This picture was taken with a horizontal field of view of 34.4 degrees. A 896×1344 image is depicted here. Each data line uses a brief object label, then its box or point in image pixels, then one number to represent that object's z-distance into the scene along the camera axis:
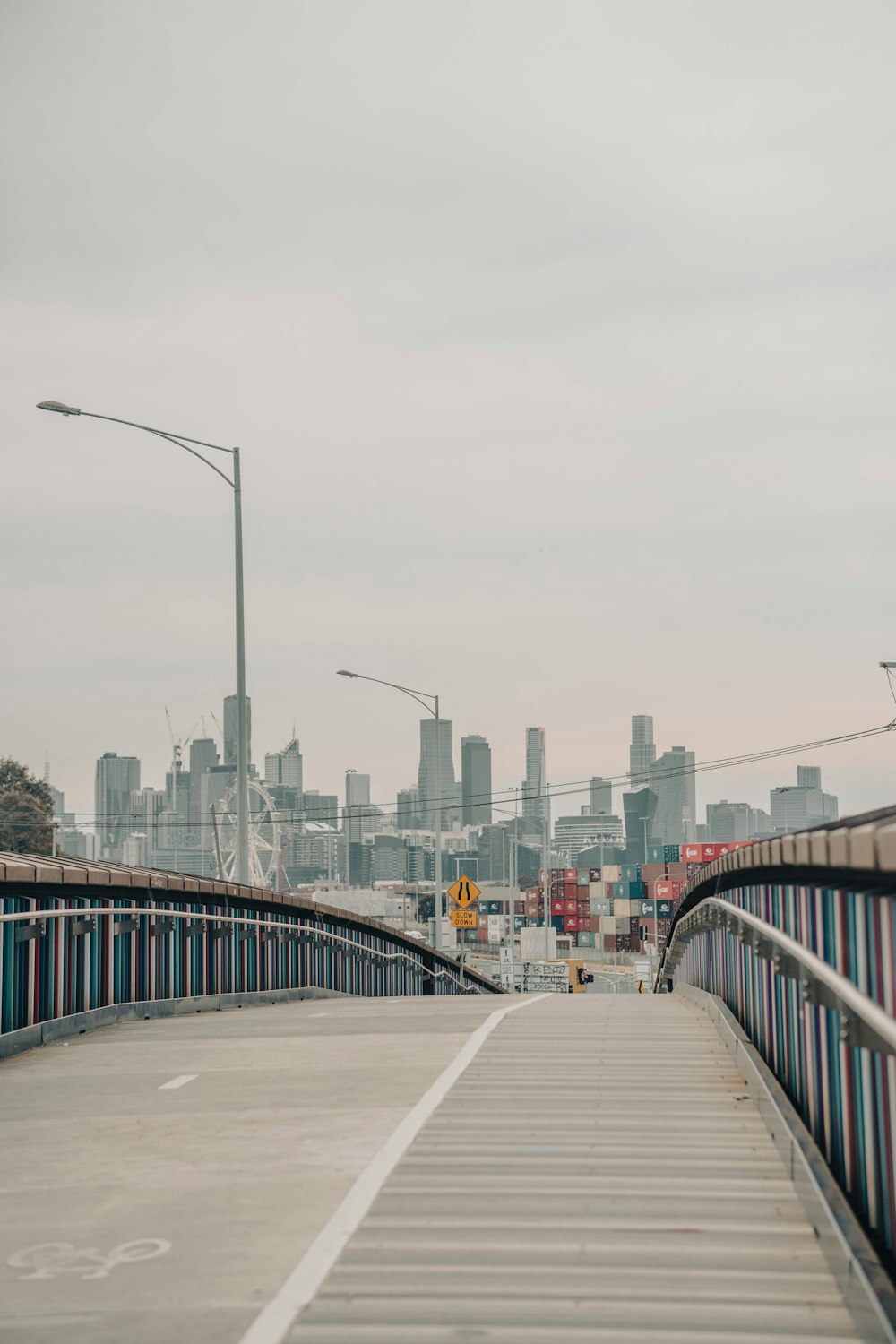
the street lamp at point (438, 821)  47.31
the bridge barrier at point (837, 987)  5.20
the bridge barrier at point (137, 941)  12.32
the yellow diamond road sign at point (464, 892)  42.47
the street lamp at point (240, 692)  25.91
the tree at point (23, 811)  105.56
